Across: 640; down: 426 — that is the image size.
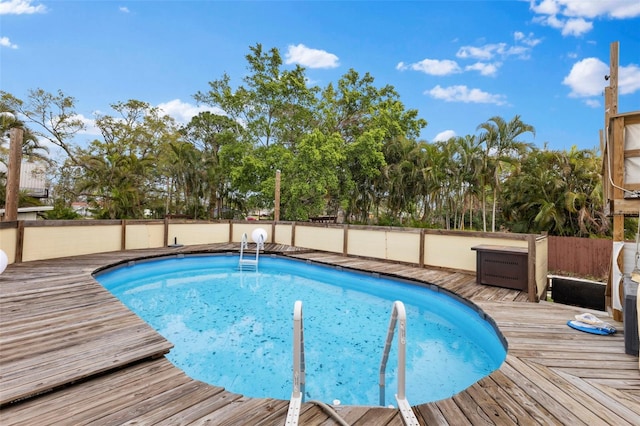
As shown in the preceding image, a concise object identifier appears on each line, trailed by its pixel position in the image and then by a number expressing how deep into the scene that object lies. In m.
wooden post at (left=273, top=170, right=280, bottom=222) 11.26
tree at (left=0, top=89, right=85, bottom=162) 15.53
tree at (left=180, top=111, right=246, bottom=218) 15.91
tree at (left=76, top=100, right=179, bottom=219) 14.30
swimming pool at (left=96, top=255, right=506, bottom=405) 3.26
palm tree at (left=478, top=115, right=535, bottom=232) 13.43
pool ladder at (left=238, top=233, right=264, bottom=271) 8.28
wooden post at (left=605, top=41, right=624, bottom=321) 3.27
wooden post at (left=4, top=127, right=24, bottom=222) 6.62
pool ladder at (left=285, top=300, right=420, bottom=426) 1.86
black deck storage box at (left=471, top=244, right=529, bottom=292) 5.11
